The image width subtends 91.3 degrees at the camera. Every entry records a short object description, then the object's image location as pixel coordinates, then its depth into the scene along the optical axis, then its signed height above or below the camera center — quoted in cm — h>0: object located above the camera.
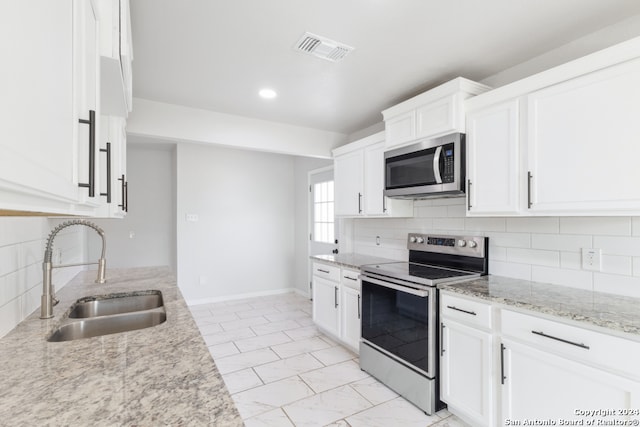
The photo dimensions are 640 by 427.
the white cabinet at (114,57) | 95 +55
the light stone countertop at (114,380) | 75 -48
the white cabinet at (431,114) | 226 +82
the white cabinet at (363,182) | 307 +37
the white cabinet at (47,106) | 38 +18
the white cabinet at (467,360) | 181 -88
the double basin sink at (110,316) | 150 -54
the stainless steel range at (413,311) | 211 -71
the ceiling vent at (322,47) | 198 +112
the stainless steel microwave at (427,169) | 227 +38
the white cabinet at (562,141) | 155 +44
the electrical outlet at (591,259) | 183 -25
